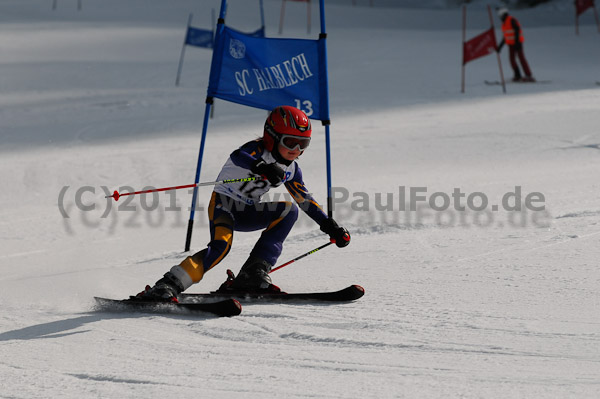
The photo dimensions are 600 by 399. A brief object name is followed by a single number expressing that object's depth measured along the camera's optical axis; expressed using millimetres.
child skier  8469
